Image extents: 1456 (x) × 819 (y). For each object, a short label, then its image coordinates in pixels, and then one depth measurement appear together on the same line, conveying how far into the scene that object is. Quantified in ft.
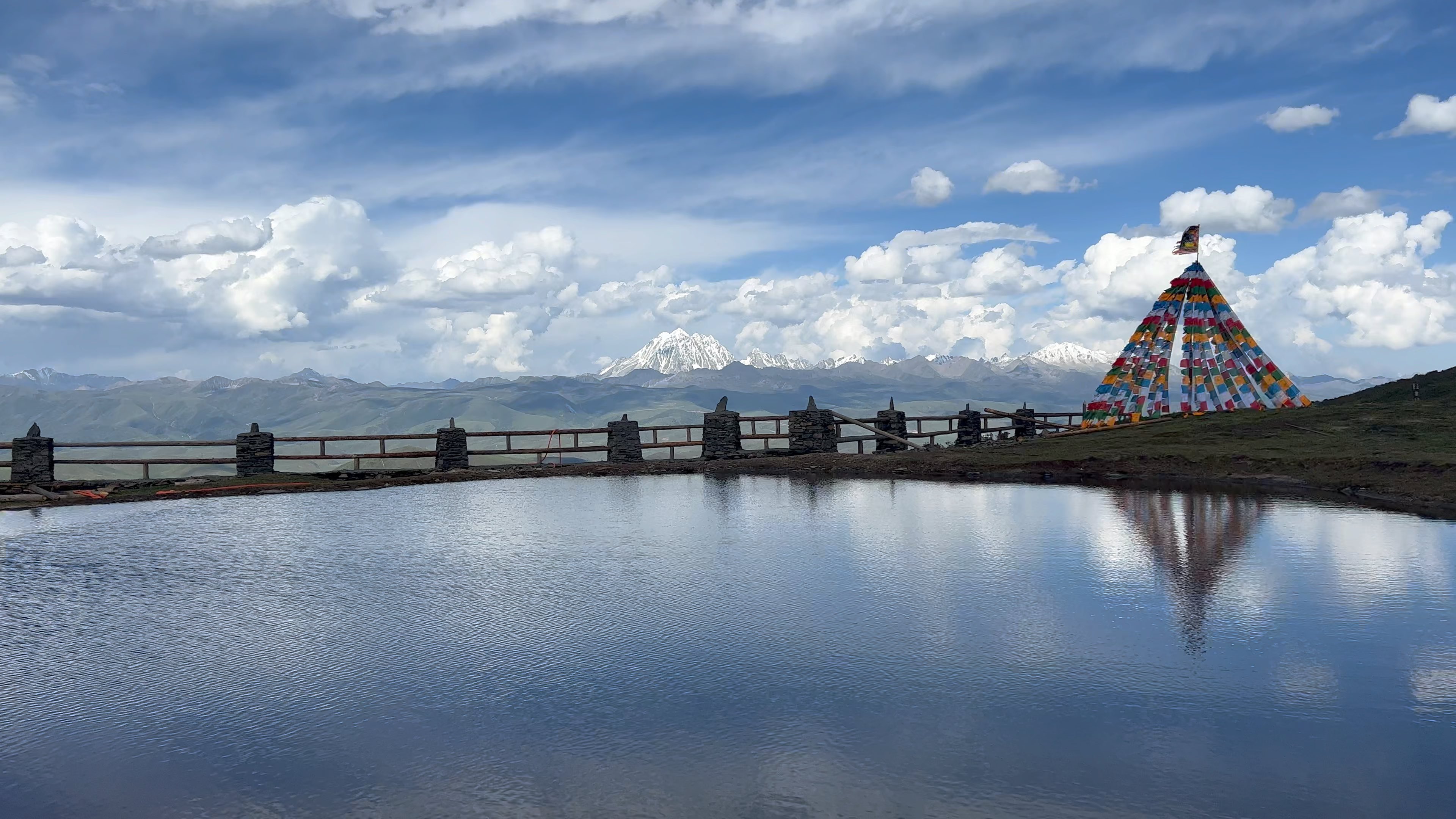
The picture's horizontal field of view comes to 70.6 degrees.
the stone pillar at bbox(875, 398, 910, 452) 154.71
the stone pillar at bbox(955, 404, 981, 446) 161.27
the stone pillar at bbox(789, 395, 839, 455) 144.15
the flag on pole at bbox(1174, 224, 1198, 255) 158.81
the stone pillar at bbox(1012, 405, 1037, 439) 167.32
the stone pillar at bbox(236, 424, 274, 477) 118.83
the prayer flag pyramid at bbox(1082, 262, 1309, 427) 157.69
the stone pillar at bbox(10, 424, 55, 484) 107.96
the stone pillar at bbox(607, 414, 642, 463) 140.26
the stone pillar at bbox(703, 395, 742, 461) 144.15
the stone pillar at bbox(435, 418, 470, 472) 131.95
